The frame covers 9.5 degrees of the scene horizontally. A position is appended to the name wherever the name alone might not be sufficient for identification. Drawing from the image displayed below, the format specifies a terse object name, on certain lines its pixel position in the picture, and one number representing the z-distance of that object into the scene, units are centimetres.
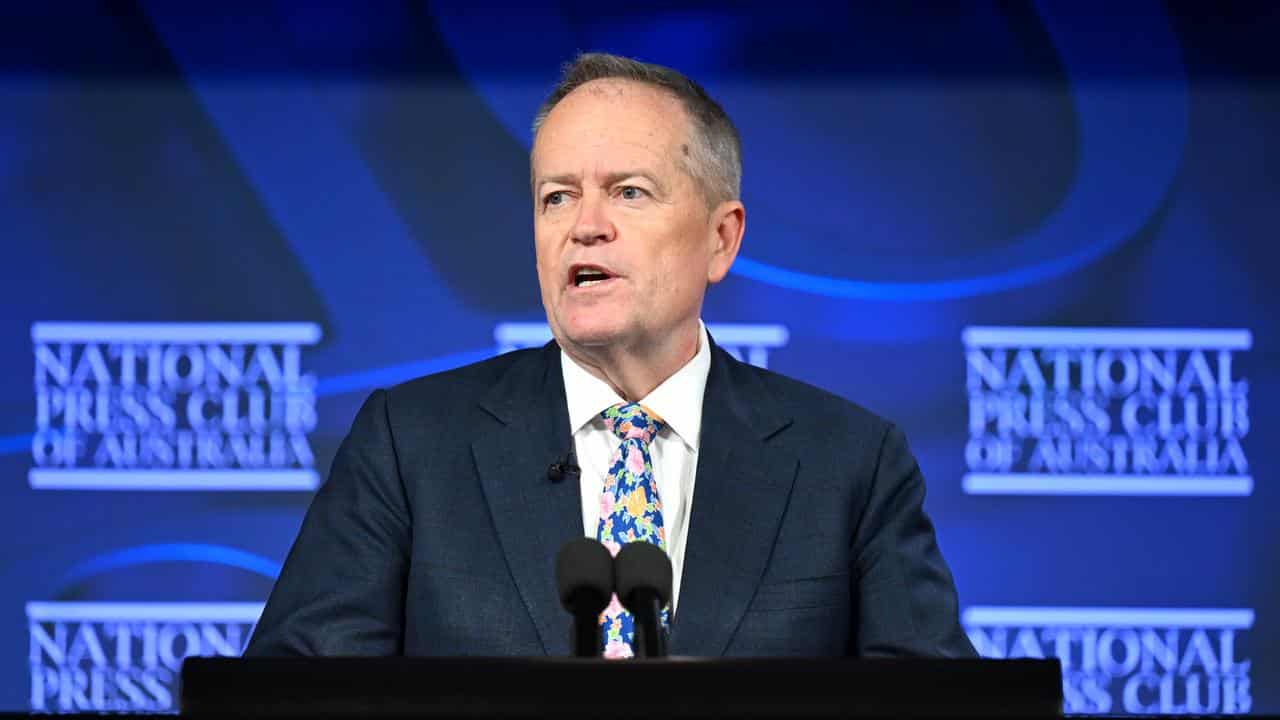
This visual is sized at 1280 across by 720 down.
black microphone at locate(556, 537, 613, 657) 586
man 619
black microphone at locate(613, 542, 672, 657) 587
